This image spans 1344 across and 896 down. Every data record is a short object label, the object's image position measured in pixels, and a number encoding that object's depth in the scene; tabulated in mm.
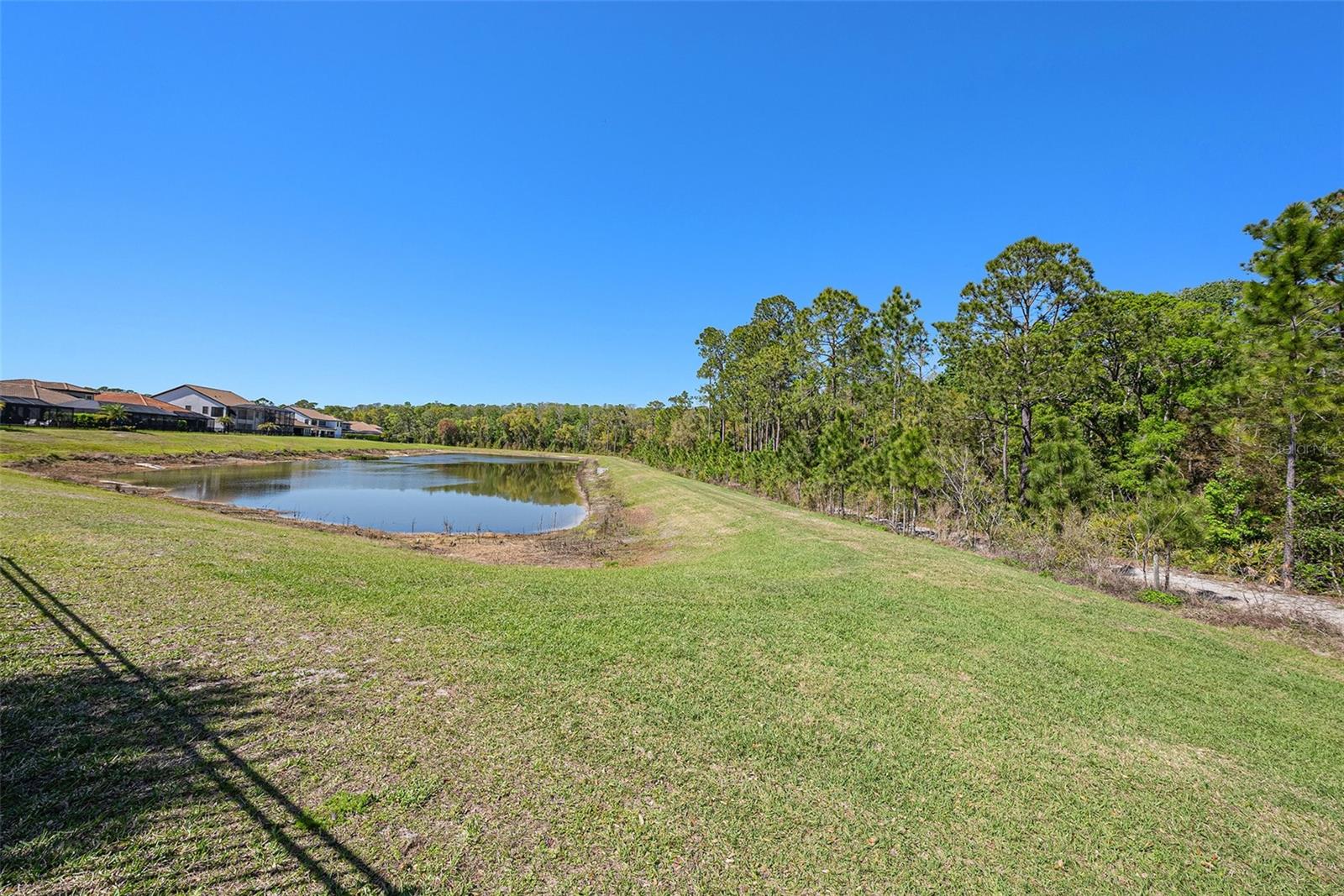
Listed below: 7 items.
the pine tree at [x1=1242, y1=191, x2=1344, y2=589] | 9148
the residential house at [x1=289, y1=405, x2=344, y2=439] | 89375
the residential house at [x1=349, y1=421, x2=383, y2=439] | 105556
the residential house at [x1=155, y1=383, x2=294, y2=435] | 73812
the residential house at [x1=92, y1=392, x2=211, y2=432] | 57156
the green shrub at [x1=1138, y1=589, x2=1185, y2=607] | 10914
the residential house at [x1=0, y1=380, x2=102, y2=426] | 45938
